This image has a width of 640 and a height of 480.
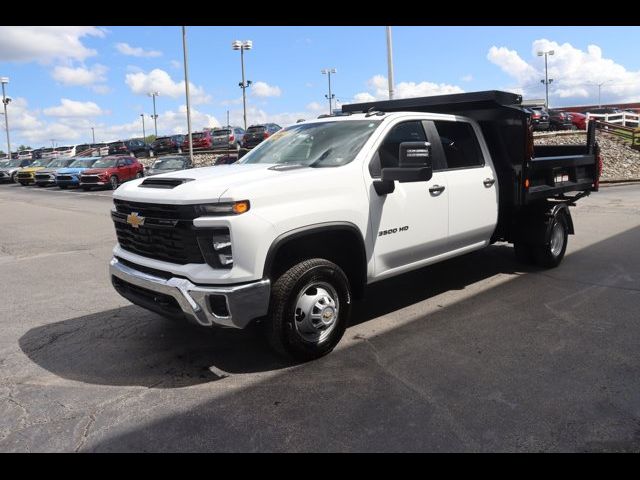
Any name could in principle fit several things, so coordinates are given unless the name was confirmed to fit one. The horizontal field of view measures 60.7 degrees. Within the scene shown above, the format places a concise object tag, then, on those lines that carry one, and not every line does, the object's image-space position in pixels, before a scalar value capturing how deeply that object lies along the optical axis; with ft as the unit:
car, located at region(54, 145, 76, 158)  171.60
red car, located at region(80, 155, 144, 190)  85.46
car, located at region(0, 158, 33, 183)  126.82
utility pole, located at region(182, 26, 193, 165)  107.04
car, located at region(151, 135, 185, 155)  129.90
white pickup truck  12.34
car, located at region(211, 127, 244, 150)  125.70
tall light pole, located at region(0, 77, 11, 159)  194.78
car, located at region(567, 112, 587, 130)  110.11
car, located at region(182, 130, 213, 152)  123.54
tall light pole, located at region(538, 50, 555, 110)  239.23
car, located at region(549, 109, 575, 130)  107.76
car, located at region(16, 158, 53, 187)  110.40
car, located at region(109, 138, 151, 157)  136.26
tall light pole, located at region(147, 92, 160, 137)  345.92
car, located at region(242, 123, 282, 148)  110.11
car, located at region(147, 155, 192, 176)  75.31
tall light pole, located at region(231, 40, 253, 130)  164.86
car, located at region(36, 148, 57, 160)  183.15
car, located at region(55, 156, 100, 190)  92.38
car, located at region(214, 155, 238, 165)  75.24
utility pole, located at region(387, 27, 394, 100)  70.49
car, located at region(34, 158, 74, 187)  101.50
